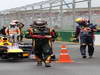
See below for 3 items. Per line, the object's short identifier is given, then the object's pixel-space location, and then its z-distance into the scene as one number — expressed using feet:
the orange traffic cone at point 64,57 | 51.46
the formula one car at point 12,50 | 50.42
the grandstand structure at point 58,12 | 95.84
